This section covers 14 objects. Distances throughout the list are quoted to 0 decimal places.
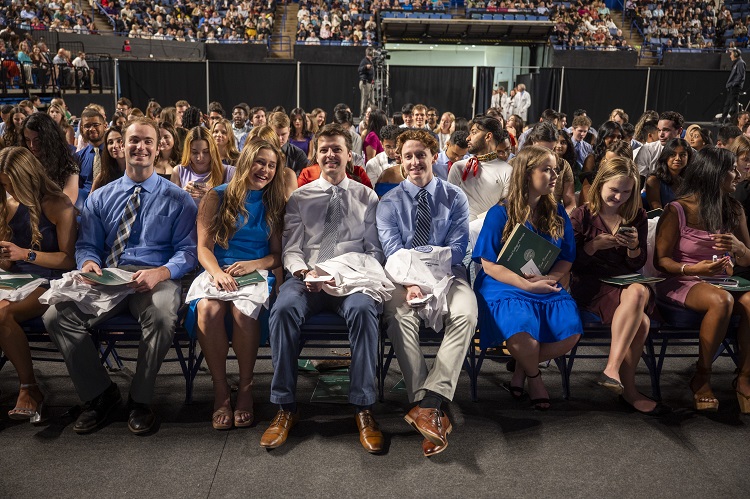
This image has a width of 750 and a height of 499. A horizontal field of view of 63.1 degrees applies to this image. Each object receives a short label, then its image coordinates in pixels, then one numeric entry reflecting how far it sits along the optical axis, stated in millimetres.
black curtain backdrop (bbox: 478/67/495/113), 16719
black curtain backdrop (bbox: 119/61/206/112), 15750
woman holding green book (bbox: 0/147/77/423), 3178
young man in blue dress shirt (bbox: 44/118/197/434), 3096
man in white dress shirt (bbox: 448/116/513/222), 4664
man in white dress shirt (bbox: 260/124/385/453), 3012
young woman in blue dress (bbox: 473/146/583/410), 3219
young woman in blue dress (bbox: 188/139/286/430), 3133
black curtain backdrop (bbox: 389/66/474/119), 17266
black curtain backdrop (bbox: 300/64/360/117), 16328
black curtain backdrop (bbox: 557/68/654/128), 17203
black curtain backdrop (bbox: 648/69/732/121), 17594
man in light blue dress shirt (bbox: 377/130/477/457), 3006
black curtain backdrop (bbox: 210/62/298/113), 16125
